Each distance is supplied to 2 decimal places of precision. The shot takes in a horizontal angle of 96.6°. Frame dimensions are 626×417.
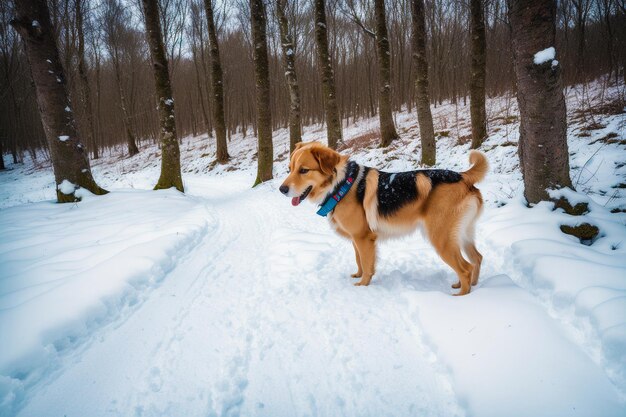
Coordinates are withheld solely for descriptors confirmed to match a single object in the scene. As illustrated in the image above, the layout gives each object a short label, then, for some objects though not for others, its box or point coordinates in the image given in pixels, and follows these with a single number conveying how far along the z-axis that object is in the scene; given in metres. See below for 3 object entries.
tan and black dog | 2.95
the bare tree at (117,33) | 24.31
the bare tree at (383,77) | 10.30
